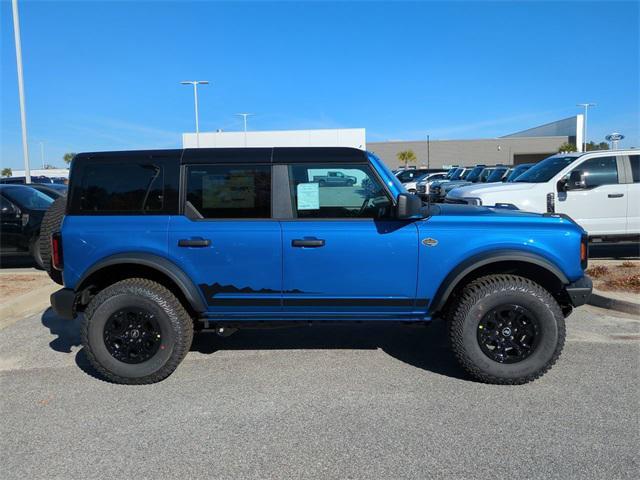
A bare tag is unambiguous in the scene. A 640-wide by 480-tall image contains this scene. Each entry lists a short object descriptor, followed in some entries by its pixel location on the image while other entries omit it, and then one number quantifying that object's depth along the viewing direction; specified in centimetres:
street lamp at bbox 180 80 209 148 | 3900
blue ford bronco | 402
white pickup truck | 841
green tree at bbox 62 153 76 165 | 9632
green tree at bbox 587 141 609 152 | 7794
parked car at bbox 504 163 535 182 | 1490
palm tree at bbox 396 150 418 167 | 7425
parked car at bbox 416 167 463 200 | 2755
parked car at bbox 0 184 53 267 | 877
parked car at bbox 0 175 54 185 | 2156
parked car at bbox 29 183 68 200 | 1037
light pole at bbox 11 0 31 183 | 1466
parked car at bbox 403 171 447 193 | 2743
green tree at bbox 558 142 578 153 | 6668
